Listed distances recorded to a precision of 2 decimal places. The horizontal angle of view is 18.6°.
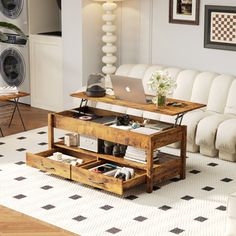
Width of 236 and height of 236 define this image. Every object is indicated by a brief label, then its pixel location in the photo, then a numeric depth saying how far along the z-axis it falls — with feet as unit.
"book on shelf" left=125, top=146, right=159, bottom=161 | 20.70
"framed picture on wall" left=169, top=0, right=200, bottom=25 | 25.78
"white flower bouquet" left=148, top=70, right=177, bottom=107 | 20.88
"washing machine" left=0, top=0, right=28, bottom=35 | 29.94
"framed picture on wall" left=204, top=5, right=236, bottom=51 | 24.79
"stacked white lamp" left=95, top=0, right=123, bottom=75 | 27.17
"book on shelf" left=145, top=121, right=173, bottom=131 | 21.10
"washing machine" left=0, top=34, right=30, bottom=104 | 30.58
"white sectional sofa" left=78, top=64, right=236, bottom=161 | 22.66
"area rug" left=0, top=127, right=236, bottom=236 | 17.99
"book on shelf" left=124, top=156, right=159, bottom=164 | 20.65
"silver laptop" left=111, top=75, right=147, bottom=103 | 21.18
